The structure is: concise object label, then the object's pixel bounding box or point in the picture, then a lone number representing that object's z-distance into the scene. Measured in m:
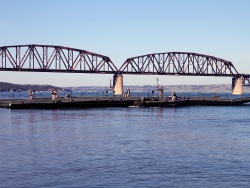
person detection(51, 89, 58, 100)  65.68
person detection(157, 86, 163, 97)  72.62
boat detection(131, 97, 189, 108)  68.56
